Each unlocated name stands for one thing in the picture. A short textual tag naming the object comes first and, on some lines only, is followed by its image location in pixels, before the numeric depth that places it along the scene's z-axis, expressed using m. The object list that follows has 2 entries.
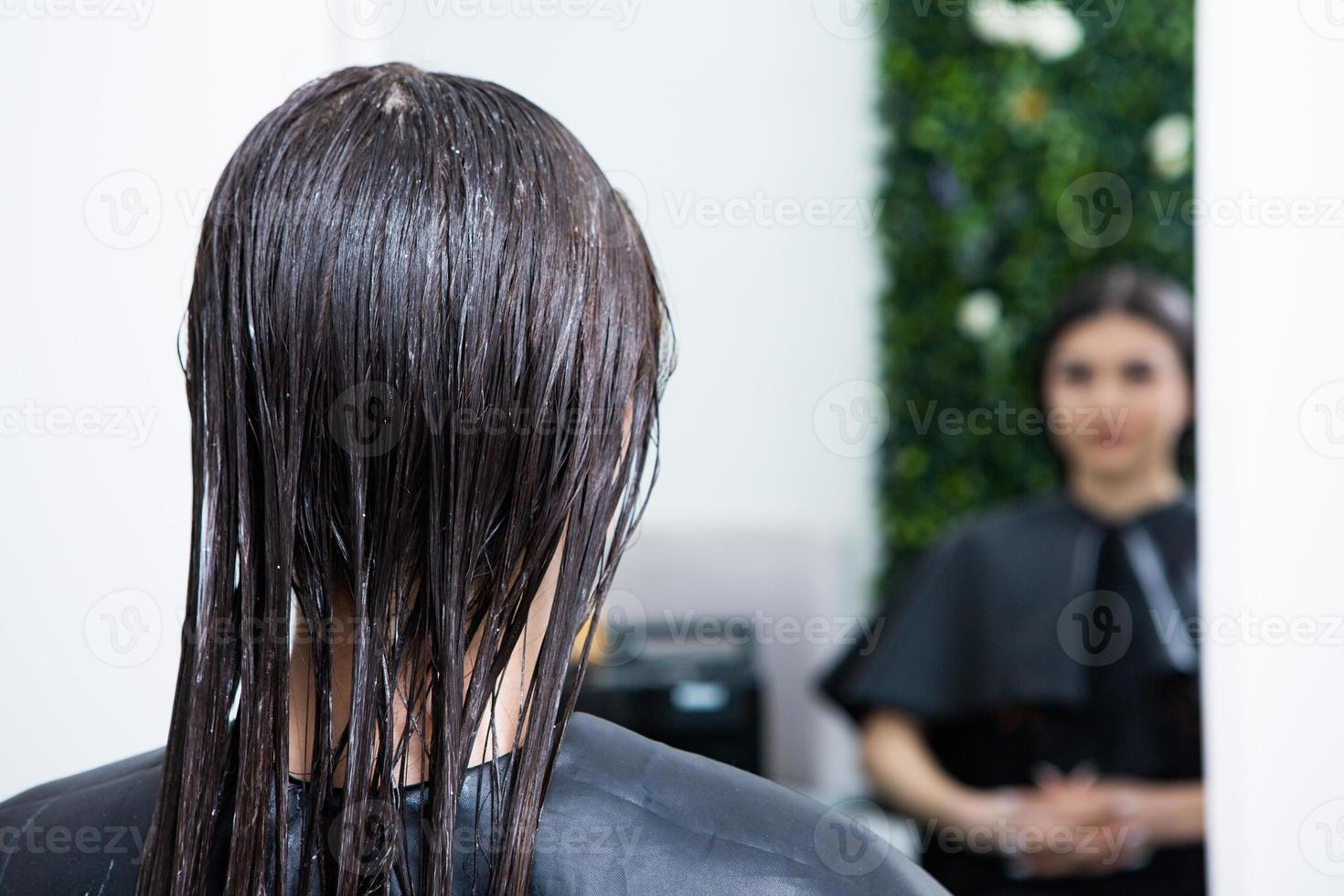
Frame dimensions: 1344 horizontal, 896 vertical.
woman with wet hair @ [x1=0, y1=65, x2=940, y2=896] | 1.75
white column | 2.78
